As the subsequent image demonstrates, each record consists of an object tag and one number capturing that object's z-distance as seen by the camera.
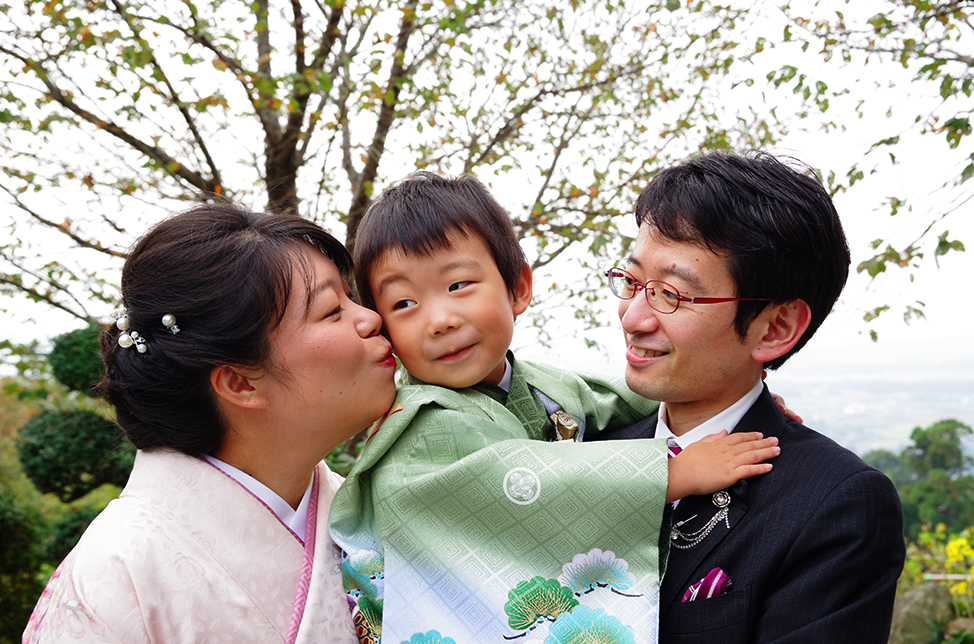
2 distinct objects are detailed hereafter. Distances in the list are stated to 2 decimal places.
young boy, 1.76
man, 1.67
